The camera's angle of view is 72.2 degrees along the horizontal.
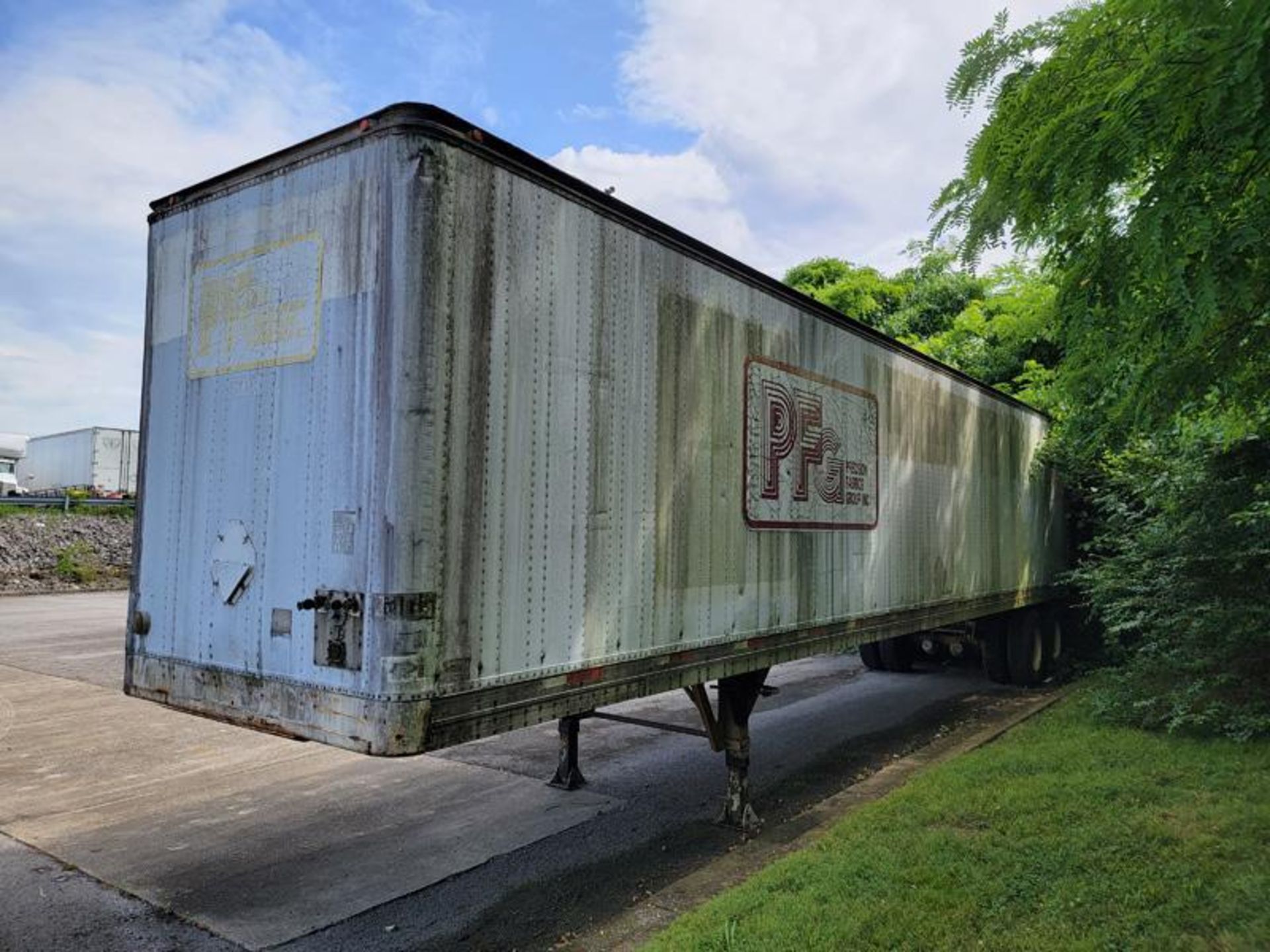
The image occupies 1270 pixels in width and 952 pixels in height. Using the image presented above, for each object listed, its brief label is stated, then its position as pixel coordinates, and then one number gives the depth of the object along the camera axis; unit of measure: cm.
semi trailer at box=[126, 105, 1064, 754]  366
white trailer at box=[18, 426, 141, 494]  3281
